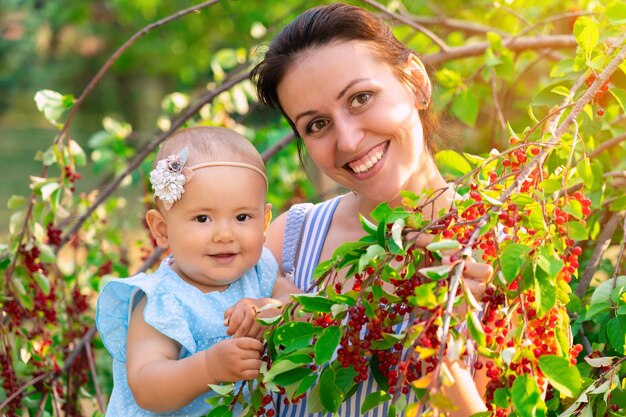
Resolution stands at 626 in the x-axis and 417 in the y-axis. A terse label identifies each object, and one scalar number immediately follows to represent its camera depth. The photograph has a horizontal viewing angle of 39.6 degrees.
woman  1.93
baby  1.77
